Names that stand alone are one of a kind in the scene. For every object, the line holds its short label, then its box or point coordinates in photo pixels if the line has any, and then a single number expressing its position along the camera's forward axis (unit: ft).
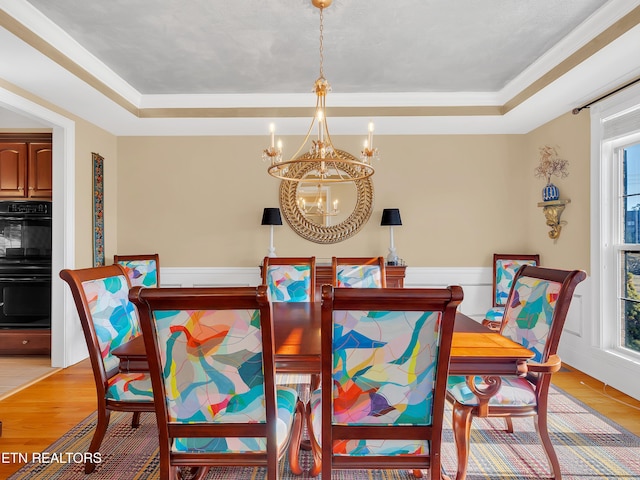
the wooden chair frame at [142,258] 12.93
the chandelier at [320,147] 6.92
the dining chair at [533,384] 5.60
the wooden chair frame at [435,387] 3.89
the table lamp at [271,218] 13.58
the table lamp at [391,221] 13.46
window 10.00
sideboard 12.71
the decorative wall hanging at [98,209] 13.14
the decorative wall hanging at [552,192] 12.31
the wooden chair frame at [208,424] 3.95
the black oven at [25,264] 12.44
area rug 6.39
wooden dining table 5.01
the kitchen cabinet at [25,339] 12.55
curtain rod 9.31
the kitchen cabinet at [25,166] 12.50
